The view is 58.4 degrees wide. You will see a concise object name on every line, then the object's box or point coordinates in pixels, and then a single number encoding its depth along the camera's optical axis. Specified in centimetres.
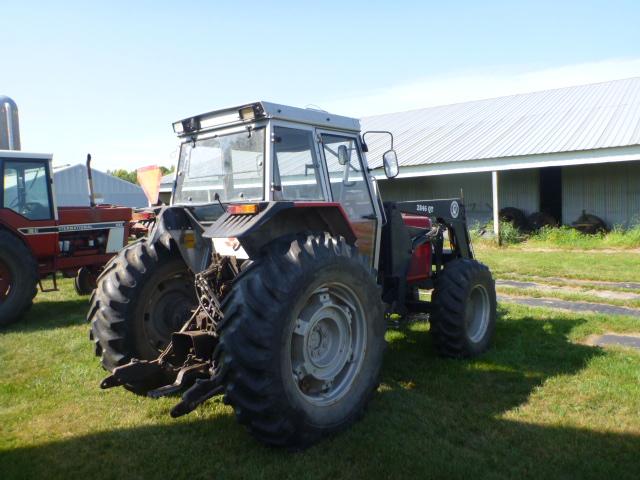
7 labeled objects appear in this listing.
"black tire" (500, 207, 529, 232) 1697
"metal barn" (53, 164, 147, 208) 2769
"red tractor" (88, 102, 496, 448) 336
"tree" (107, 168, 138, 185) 6167
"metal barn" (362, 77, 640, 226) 1500
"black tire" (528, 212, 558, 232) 1658
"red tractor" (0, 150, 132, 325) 782
